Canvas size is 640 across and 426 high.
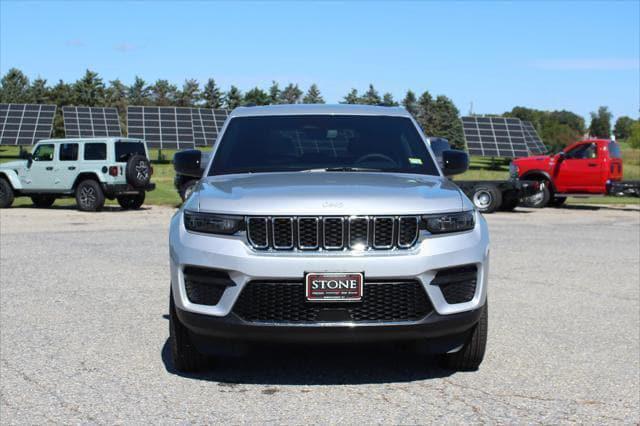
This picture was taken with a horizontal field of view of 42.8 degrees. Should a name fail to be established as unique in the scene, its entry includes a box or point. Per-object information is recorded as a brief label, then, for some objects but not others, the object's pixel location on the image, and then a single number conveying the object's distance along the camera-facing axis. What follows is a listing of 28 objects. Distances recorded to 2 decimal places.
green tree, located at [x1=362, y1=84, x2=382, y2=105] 118.50
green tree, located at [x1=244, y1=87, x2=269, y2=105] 125.31
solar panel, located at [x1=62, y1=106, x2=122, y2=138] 50.16
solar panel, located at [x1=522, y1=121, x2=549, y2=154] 48.22
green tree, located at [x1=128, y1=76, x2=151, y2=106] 138.38
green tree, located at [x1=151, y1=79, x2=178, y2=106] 136.75
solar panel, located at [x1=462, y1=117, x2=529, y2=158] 46.25
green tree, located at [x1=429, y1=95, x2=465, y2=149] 97.29
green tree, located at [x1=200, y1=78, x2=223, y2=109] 131.00
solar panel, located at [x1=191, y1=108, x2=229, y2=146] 51.06
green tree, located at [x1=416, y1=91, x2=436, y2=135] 105.44
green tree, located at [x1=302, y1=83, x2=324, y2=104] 143.25
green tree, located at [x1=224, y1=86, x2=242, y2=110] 123.19
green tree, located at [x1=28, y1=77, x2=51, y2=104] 101.12
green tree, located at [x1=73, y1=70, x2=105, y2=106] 103.88
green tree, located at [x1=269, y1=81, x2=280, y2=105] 129.50
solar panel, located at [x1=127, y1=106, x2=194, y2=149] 49.81
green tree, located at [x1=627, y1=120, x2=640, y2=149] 125.06
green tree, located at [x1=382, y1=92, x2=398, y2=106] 112.69
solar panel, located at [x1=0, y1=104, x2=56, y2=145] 48.97
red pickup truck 22.25
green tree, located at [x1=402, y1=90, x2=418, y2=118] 127.19
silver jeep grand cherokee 4.47
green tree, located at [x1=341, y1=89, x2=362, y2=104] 109.69
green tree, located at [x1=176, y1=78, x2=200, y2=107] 133.50
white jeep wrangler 20.62
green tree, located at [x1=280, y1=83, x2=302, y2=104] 148.38
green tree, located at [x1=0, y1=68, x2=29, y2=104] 103.69
